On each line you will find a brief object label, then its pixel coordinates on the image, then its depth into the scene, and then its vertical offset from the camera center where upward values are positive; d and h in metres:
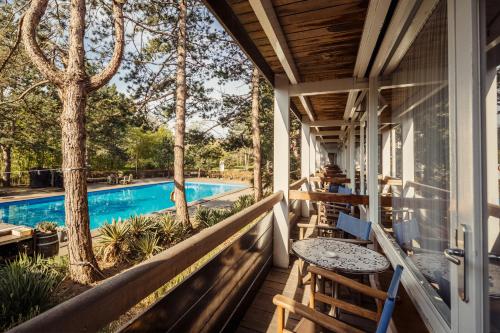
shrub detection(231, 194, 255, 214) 8.65 -1.51
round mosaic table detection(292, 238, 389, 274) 1.69 -0.75
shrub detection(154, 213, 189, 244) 6.24 -1.75
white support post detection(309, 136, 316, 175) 7.15 +0.17
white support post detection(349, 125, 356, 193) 5.87 +0.15
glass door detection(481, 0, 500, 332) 0.83 -0.01
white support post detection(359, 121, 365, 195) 3.94 +0.08
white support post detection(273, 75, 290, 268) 3.29 -0.04
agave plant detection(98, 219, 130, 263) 5.27 -1.71
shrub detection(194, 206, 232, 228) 7.63 -1.71
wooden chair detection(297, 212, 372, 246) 2.39 -0.72
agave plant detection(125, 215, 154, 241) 5.91 -1.55
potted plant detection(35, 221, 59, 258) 5.13 -1.63
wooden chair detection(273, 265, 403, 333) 1.08 -0.78
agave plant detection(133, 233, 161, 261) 5.34 -1.85
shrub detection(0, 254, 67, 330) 3.05 -1.71
